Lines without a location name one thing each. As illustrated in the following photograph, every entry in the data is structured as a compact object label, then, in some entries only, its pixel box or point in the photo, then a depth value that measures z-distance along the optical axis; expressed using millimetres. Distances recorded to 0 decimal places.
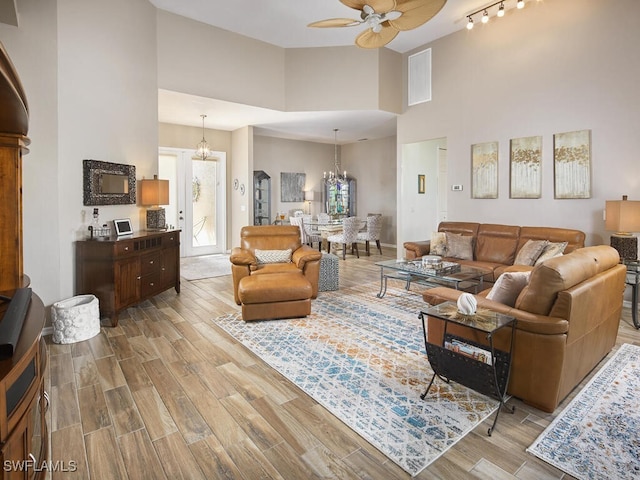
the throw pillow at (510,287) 2609
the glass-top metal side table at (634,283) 3848
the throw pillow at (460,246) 5355
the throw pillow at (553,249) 4305
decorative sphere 2312
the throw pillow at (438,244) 5535
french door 7793
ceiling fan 3092
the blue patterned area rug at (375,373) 2104
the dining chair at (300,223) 8297
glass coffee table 4137
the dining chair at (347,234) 7762
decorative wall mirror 3992
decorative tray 4273
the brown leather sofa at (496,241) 4621
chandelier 10399
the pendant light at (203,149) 7168
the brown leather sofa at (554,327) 2197
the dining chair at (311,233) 8484
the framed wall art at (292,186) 9875
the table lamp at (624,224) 3977
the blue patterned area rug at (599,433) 1850
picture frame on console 4309
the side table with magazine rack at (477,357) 2213
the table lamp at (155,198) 4910
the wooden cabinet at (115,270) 3871
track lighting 4838
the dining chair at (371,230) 8445
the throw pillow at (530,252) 4625
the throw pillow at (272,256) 4898
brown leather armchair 3932
